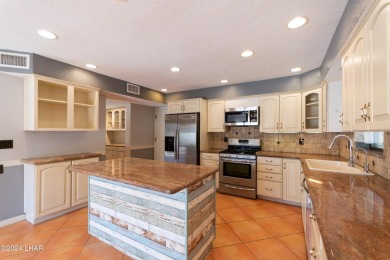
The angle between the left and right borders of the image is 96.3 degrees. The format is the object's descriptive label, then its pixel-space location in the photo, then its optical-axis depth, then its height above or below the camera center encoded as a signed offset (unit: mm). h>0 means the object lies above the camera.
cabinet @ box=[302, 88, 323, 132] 2932 +369
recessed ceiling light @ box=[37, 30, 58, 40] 1869 +1047
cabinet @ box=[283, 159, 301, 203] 3035 -863
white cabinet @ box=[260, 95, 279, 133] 3459 +348
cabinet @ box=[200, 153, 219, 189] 3787 -639
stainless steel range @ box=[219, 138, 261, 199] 3377 -815
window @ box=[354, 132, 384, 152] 1701 -101
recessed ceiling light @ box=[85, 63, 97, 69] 2805 +1048
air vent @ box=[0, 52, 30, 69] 2285 +927
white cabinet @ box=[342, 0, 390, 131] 907 +363
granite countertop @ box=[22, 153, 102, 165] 2386 -421
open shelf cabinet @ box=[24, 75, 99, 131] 2428 +407
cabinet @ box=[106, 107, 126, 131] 5129 +356
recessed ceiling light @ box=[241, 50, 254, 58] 2342 +1059
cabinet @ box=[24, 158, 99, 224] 2408 -879
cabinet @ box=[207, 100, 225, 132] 4020 +352
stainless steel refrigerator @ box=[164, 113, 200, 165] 3926 -179
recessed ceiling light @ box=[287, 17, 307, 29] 1635 +1049
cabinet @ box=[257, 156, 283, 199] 3197 -865
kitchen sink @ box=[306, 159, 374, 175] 1936 -444
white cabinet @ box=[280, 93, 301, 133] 3242 +348
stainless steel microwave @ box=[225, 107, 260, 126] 3631 +318
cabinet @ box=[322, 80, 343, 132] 2586 +393
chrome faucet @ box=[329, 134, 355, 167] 2030 -351
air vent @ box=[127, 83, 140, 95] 3774 +925
